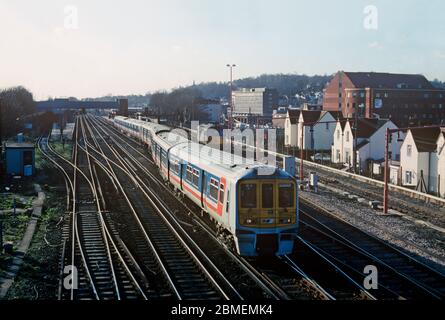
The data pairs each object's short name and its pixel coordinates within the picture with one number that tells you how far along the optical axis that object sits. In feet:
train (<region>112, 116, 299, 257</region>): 46.47
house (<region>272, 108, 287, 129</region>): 249.92
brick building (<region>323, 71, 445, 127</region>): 247.50
